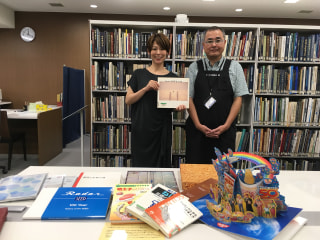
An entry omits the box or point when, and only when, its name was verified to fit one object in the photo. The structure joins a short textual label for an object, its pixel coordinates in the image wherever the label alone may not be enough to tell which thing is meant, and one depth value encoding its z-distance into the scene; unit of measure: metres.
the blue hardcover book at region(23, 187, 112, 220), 0.88
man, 2.00
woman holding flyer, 1.95
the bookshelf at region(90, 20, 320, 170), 2.96
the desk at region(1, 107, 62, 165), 3.80
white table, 0.78
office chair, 3.50
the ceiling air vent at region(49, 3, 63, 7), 4.92
